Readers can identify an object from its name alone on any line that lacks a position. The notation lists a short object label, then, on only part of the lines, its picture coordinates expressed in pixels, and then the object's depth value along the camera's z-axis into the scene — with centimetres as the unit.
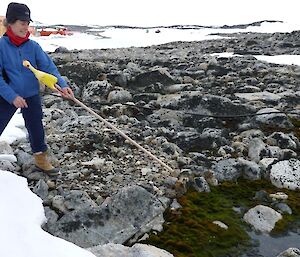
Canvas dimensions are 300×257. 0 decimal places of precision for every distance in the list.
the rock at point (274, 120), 720
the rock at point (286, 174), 532
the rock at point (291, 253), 382
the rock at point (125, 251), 362
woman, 459
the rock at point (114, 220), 406
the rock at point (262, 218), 446
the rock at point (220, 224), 446
